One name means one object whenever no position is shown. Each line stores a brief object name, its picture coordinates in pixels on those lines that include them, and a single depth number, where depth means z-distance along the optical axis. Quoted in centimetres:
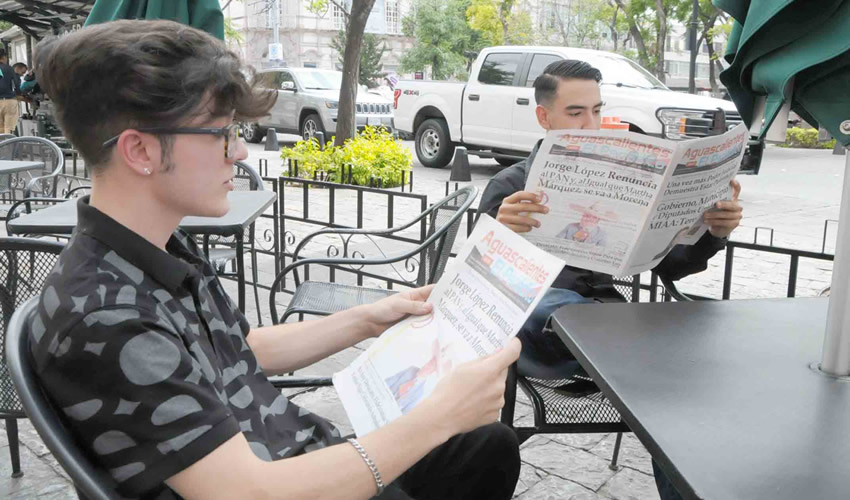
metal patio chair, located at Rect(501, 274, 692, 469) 212
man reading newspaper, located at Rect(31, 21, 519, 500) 106
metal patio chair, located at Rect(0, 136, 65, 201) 581
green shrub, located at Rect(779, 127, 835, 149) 1934
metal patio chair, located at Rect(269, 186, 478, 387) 298
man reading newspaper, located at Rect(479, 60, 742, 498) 208
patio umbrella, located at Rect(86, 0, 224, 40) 321
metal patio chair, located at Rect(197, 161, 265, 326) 399
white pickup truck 1003
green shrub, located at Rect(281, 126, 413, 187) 794
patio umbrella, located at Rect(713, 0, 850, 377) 123
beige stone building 5306
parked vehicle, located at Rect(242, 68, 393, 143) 1625
